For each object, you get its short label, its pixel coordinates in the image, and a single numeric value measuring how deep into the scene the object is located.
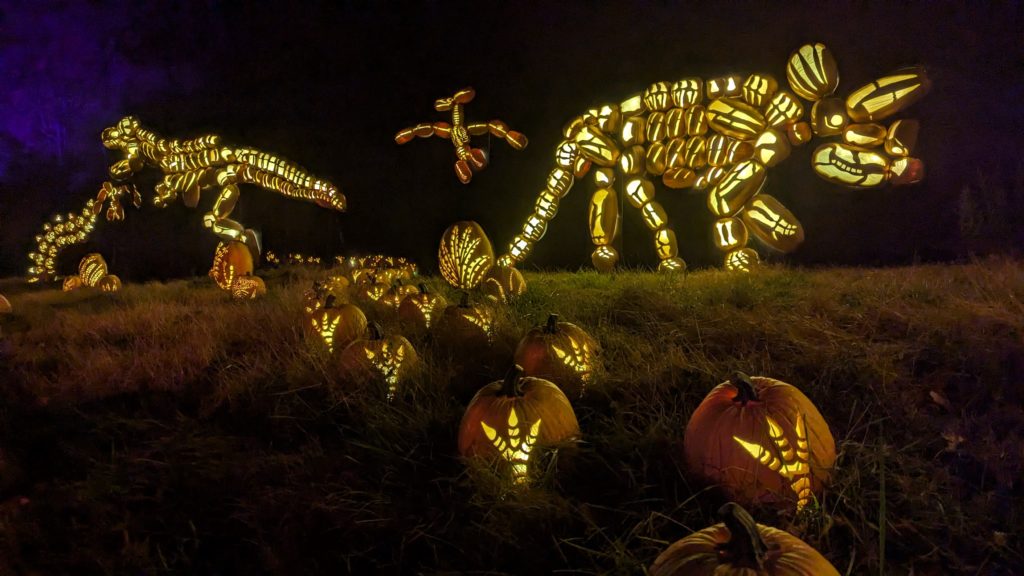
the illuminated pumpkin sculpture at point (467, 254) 4.72
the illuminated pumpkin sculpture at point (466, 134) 6.31
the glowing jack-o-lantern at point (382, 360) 2.30
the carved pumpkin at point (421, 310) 3.31
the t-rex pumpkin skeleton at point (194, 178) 7.57
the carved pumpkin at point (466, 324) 2.78
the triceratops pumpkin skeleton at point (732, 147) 4.13
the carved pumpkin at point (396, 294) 3.84
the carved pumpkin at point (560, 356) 2.14
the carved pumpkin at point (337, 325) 2.94
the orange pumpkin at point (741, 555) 0.89
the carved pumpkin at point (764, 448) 1.39
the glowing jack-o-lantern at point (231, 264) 5.94
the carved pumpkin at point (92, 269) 7.86
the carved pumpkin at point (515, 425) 1.59
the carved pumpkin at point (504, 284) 3.88
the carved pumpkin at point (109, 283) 7.37
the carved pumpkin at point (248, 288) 5.37
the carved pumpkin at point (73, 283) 7.82
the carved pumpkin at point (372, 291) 4.17
